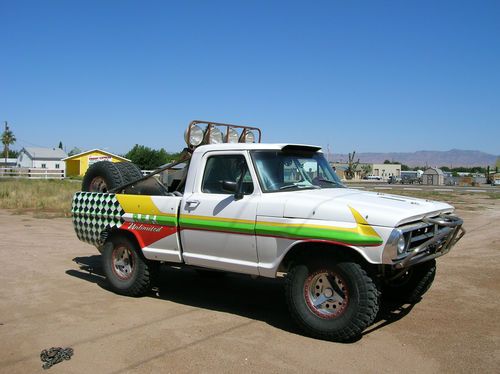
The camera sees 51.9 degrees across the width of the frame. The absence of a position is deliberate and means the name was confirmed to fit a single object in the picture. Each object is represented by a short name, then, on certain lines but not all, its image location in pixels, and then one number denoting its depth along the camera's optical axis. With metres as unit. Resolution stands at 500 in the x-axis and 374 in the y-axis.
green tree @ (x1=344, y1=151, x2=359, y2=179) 75.92
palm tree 99.56
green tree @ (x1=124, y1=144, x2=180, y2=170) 68.62
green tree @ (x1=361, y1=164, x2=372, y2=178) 119.84
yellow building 66.50
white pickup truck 5.07
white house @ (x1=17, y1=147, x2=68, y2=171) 95.31
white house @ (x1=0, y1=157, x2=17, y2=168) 112.38
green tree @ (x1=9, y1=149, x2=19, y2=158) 129.30
